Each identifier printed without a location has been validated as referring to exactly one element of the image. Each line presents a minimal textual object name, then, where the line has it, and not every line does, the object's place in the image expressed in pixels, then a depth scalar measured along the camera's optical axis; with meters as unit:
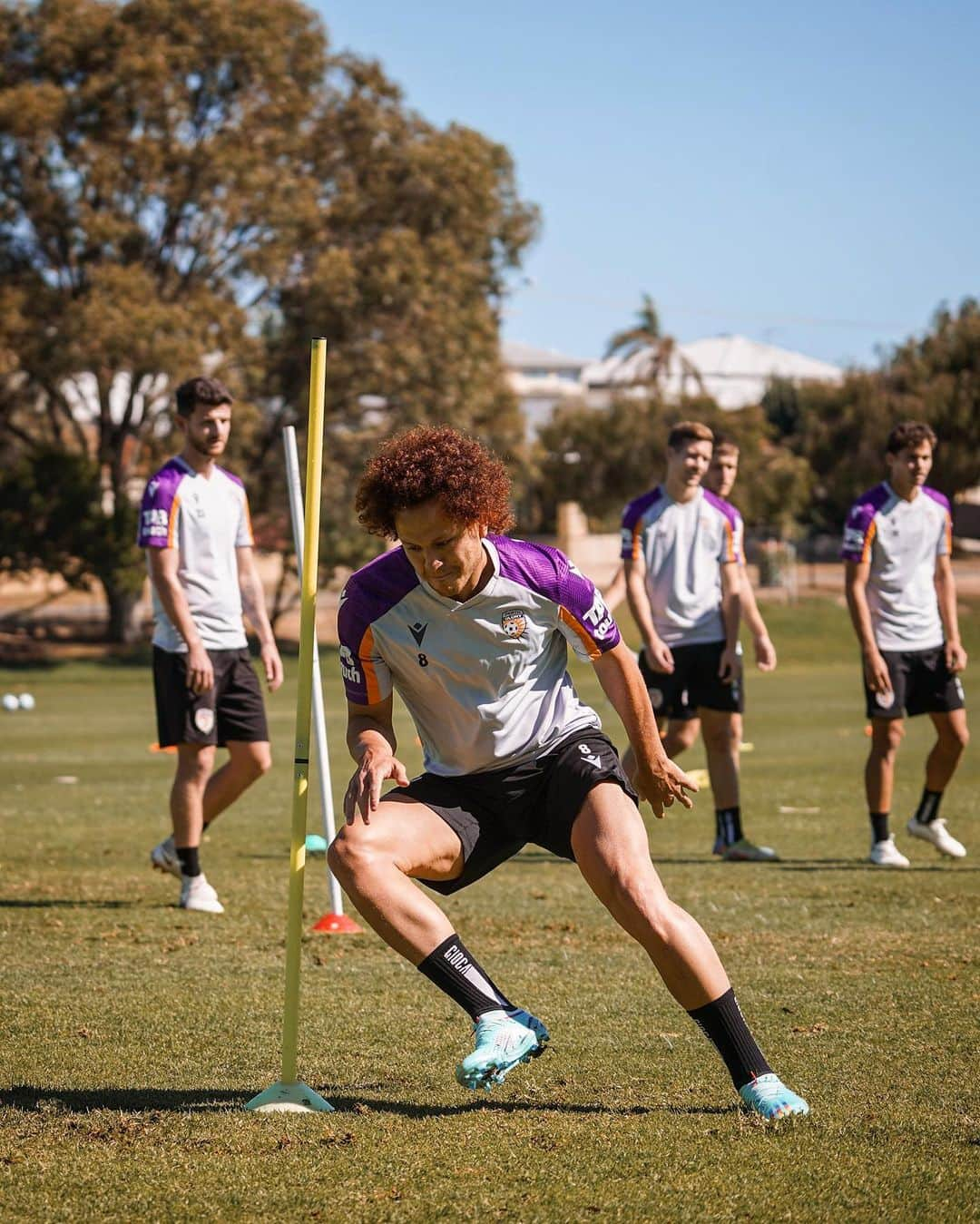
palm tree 74.69
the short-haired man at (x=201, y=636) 8.51
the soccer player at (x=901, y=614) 10.15
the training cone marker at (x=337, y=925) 8.11
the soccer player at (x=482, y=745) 4.77
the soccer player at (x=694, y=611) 10.63
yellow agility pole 4.90
